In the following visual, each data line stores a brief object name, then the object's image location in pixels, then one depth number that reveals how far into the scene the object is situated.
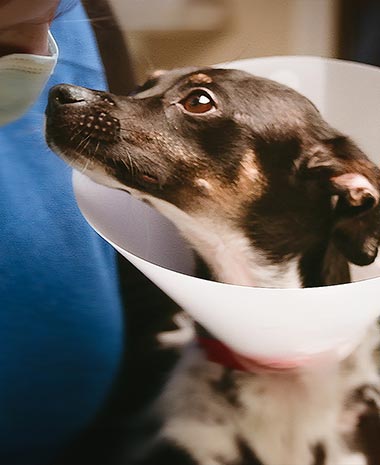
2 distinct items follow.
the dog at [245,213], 0.57
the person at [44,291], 0.60
